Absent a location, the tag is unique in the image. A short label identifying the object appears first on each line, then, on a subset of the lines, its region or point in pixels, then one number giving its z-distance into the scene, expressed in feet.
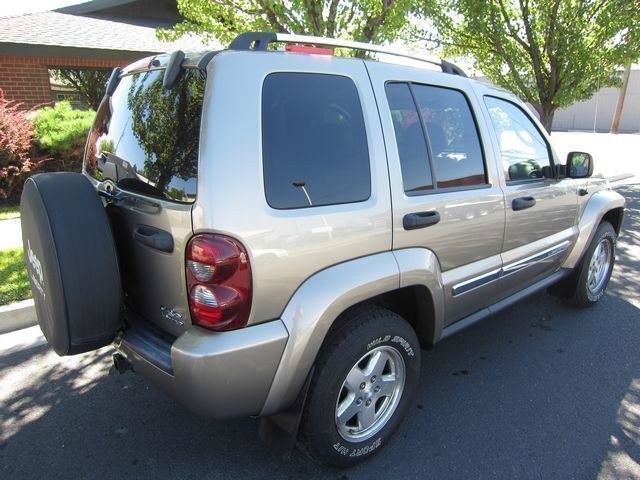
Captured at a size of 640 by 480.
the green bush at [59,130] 25.03
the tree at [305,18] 17.65
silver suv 6.28
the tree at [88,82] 35.27
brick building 28.63
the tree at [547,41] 25.81
